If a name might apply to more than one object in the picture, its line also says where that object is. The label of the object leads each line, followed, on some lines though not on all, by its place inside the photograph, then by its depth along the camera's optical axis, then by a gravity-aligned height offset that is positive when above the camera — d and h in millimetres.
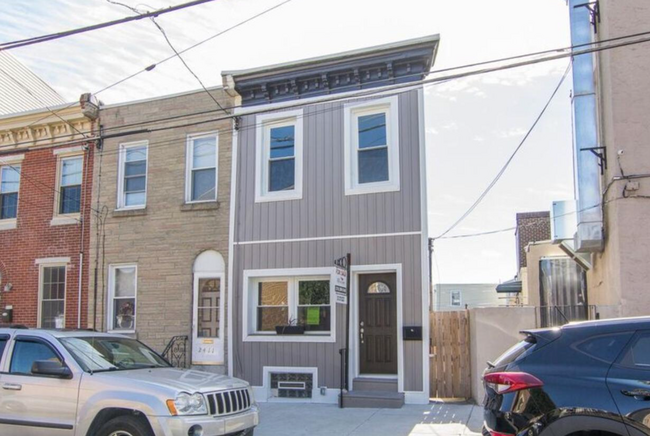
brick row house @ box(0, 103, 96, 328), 14961 +1793
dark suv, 4512 -741
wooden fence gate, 11430 -1284
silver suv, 6301 -1149
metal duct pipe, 9656 +2407
